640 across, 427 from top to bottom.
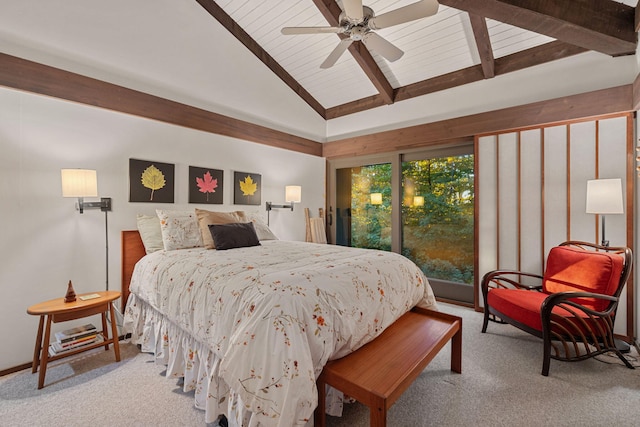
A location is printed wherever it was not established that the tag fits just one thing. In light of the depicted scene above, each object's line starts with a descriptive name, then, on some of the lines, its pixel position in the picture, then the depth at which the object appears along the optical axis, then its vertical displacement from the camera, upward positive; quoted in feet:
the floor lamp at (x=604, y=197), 7.99 +0.42
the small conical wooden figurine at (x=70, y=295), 7.30 -2.10
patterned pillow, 8.95 -0.56
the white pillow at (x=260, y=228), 11.18 -0.64
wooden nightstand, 6.65 -2.52
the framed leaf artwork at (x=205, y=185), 11.09 +1.08
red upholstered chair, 7.08 -2.52
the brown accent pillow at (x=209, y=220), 9.25 -0.27
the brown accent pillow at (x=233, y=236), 8.97 -0.76
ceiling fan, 6.85 +4.92
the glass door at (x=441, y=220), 12.41 -0.39
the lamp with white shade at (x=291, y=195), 14.11 +0.83
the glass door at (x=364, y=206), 15.01 +0.30
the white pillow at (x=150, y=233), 9.14 -0.66
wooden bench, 4.43 -2.77
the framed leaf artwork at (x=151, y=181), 9.50 +1.08
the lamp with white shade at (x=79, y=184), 7.57 +0.78
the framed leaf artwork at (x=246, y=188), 12.55 +1.09
